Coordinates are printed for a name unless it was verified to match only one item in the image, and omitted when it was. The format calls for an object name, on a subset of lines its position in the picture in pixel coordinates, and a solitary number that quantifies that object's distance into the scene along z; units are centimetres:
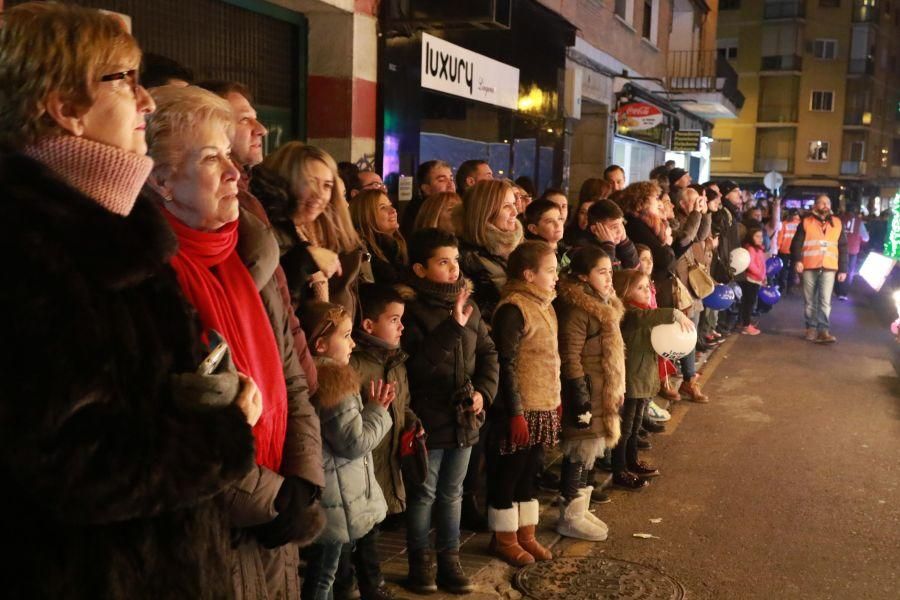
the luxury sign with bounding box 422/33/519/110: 1020
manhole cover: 504
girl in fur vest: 539
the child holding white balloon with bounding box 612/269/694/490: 681
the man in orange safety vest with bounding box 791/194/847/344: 1336
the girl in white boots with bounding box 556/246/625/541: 580
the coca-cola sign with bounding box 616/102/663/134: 1817
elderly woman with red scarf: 252
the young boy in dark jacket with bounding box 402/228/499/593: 494
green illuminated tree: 1435
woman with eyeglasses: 190
